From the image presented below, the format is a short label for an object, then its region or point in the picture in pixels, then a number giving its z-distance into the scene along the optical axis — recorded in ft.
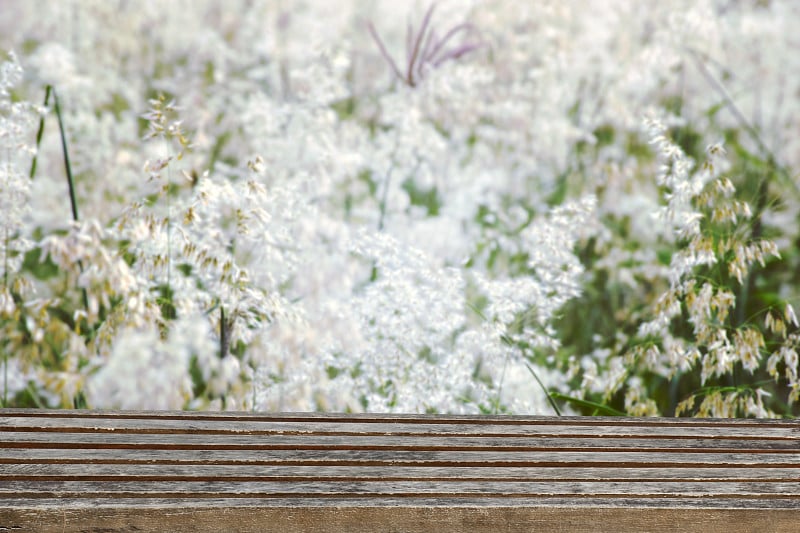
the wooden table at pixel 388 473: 8.71
